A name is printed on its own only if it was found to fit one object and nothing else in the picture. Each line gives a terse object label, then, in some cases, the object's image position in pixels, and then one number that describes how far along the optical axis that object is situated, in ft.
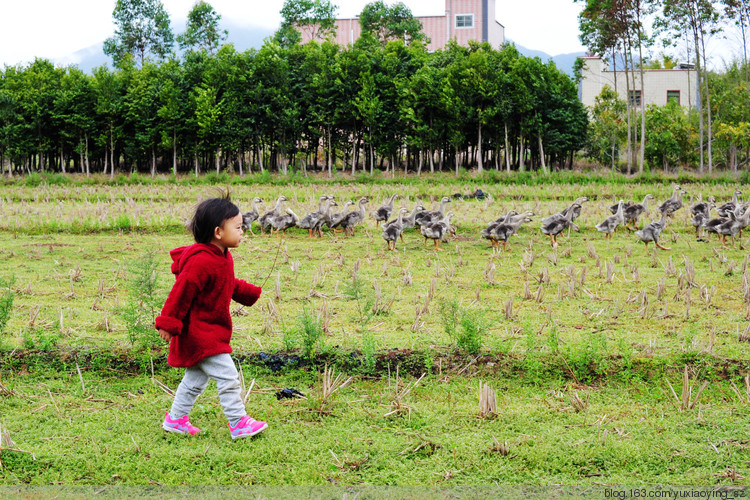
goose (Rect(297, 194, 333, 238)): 52.37
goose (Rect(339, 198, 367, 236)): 52.80
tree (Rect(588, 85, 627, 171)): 135.44
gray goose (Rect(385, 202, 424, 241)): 49.14
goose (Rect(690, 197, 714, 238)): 51.31
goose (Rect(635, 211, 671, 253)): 44.50
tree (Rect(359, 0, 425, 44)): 176.96
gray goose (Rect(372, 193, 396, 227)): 54.44
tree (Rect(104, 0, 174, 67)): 183.21
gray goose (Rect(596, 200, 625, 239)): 50.85
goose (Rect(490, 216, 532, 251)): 45.21
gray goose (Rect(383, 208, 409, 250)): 45.68
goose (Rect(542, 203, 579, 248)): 47.75
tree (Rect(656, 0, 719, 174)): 114.21
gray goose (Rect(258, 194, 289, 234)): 53.52
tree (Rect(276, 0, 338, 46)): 182.70
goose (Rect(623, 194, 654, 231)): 55.02
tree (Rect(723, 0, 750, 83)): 116.88
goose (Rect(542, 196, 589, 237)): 48.08
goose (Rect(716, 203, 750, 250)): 46.68
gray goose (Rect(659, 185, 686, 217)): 58.18
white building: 178.91
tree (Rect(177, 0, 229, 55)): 178.09
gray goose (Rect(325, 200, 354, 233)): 52.65
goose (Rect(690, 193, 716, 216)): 54.88
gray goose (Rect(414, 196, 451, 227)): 49.86
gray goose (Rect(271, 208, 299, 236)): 52.19
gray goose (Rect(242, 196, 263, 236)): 52.80
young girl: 16.30
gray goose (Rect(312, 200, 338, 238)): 52.85
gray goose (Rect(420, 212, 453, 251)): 45.55
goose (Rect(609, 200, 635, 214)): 55.39
